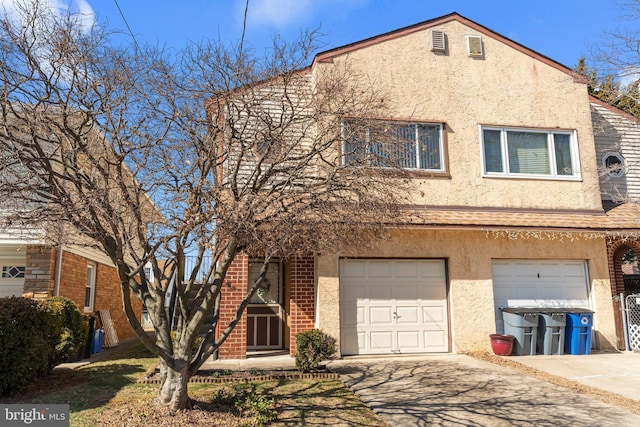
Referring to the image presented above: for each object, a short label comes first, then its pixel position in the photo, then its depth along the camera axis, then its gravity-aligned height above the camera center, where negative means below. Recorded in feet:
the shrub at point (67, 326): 28.56 -1.80
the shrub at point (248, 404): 19.33 -4.75
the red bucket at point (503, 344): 34.86 -3.60
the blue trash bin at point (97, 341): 39.16 -3.57
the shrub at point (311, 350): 28.58 -3.25
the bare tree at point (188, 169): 17.48 +5.28
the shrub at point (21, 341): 22.61 -2.10
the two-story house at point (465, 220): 35.63 +5.68
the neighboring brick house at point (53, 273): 35.09 +2.12
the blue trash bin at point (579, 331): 35.86 -2.78
